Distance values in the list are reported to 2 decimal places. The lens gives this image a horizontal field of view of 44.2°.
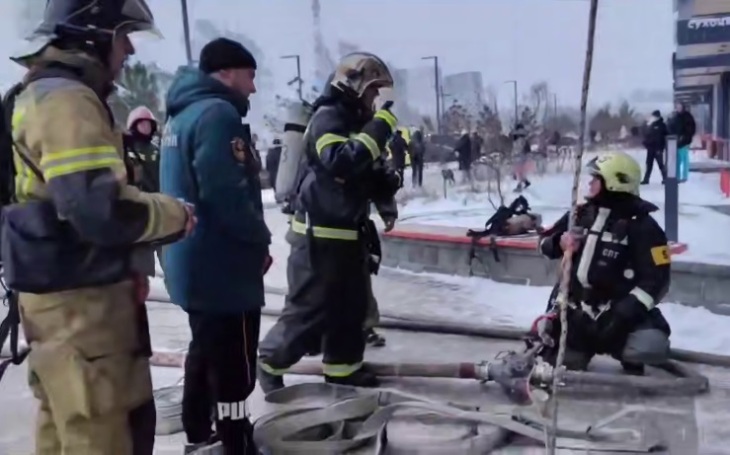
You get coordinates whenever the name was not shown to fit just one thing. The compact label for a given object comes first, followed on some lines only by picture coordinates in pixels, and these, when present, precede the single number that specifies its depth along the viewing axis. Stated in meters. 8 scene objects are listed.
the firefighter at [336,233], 3.48
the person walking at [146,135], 4.59
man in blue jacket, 2.64
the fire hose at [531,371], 3.55
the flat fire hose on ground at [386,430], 2.96
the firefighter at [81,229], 1.83
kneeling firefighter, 3.71
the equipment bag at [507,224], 5.51
